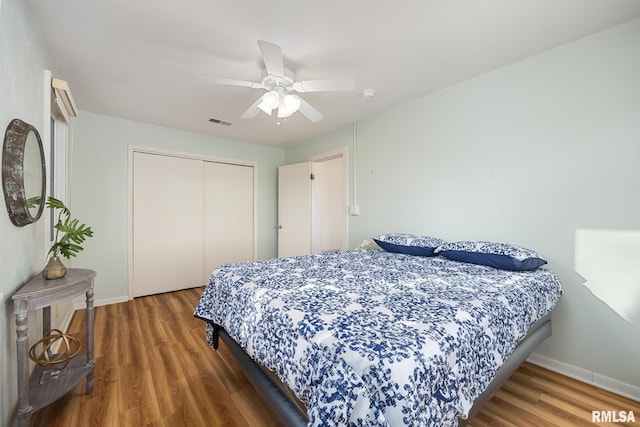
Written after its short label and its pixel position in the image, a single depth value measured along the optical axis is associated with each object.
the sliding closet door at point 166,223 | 3.48
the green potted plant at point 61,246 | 1.53
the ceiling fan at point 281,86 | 1.75
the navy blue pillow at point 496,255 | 1.79
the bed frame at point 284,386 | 1.15
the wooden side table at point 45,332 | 1.24
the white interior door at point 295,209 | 4.11
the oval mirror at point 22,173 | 1.26
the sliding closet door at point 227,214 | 4.07
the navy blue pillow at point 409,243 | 2.36
